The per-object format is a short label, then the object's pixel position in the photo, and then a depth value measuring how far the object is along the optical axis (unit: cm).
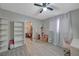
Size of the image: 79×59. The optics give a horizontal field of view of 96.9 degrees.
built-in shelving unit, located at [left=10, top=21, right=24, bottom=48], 326
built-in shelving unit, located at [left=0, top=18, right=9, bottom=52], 290
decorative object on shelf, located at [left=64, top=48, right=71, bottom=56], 243
